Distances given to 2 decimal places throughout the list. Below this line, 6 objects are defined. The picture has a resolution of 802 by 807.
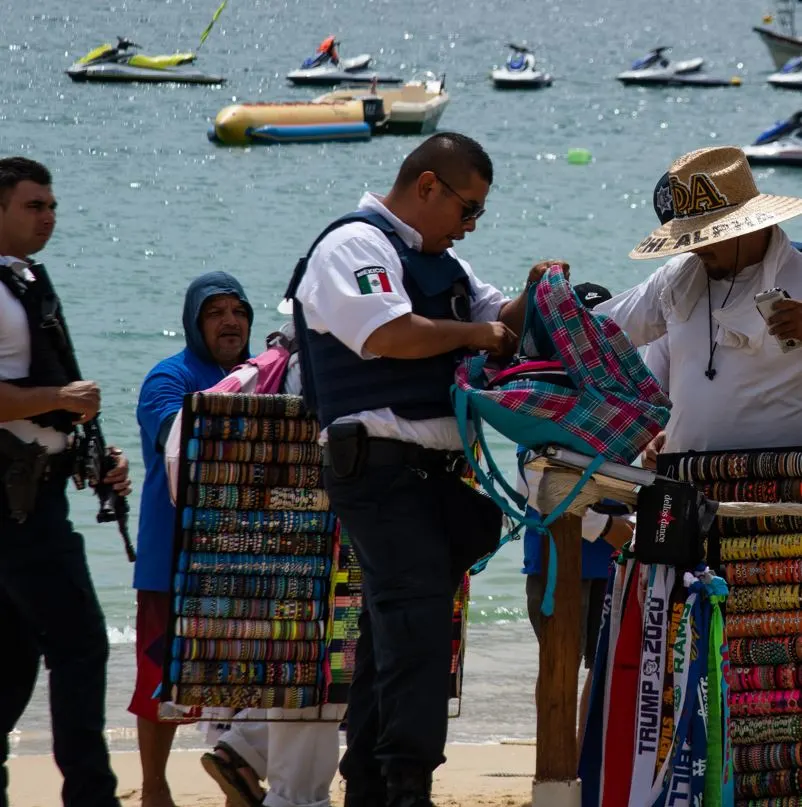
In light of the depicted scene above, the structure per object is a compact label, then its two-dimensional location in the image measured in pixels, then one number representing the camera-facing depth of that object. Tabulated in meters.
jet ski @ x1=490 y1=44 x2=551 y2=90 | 112.06
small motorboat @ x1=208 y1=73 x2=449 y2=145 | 82.06
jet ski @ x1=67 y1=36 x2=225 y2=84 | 106.62
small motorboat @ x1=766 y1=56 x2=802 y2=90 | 117.69
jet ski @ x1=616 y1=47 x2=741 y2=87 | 118.62
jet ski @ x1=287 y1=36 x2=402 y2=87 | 110.06
